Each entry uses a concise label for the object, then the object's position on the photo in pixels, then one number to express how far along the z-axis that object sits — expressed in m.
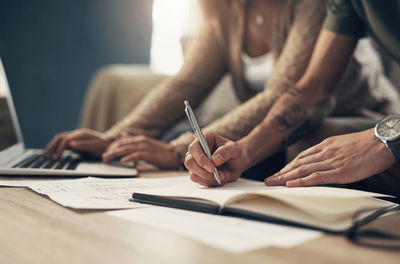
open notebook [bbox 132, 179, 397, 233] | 0.44
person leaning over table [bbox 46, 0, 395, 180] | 0.96
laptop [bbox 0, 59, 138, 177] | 0.80
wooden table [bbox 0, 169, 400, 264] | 0.35
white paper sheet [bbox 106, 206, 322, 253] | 0.39
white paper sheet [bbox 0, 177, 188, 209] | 0.55
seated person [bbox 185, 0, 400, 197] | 0.61
